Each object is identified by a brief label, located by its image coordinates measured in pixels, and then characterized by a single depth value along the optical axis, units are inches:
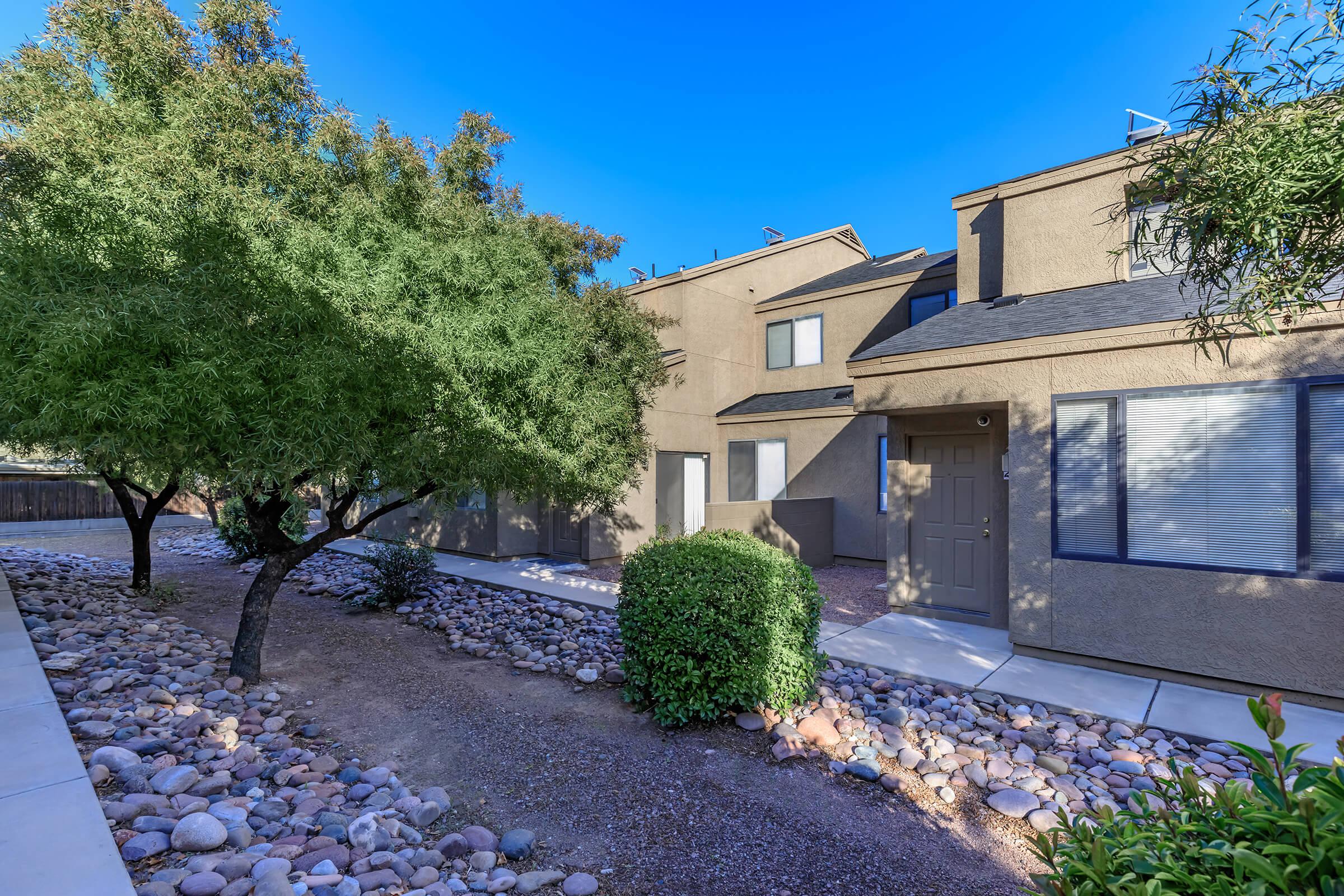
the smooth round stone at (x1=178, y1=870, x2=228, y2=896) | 97.4
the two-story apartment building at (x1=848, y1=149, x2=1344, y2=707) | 195.8
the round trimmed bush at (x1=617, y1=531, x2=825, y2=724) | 180.7
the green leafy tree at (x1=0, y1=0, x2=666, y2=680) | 163.8
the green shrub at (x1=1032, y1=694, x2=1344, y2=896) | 47.9
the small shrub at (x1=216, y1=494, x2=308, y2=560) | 458.0
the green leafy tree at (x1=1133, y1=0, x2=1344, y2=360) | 82.1
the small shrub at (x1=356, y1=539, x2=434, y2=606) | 339.6
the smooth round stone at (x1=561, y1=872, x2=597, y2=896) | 113.2
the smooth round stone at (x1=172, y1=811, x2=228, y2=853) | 111.2
